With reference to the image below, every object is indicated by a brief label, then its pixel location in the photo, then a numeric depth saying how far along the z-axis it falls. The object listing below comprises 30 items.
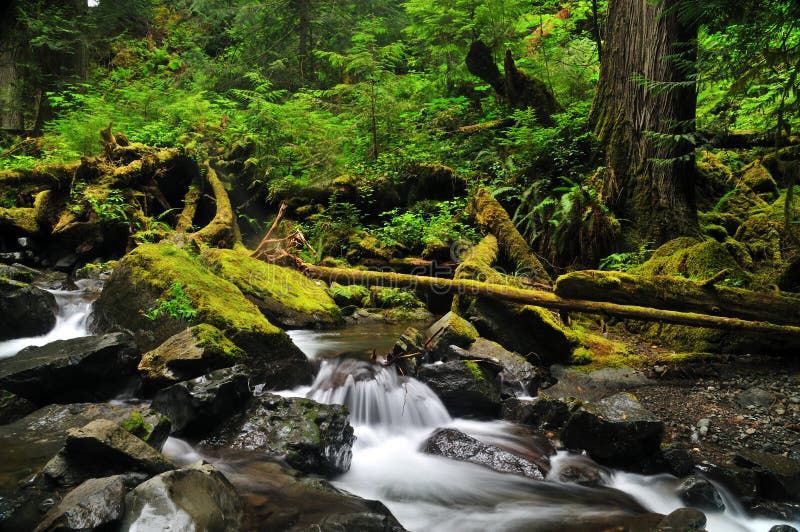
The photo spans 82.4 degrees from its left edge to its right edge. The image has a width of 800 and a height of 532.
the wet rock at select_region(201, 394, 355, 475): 4.12
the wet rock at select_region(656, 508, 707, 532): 3.19
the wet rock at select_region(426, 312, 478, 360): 6.20
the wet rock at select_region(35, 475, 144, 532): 2.60
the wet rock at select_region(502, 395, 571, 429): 4.97
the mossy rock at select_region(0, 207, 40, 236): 9.43
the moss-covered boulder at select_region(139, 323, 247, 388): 4.66
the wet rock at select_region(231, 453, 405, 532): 3.09
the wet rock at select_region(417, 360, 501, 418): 5.35
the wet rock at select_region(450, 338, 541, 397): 5.69
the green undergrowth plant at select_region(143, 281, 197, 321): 5.48
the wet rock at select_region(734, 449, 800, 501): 3.68
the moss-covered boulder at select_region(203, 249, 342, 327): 7.66
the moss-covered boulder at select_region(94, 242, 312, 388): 5.52
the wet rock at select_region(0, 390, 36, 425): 4.30
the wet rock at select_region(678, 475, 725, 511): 3.71
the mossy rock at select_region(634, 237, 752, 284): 6.57
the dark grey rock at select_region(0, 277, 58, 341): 6.18
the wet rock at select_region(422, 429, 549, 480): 4.38
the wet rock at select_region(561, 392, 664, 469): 4.18
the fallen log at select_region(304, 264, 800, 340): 5.25
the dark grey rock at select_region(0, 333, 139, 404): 4.64
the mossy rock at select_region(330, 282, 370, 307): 9.62
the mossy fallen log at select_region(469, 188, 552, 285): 8.22
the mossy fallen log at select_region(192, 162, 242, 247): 10.15
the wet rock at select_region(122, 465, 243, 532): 2.70
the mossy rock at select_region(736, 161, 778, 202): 8.77
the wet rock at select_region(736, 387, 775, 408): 4.69
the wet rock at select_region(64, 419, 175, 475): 3.17
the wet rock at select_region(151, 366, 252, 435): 4.25
